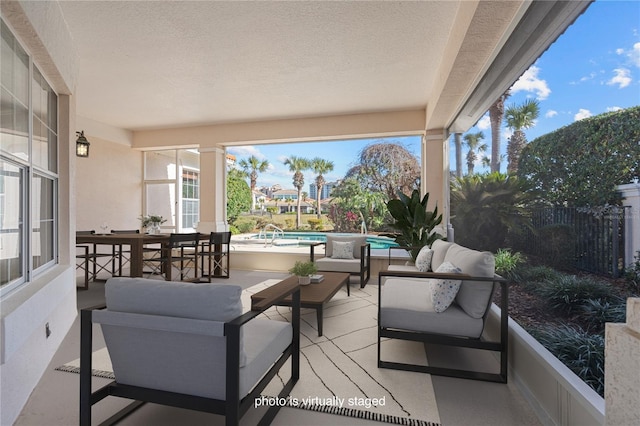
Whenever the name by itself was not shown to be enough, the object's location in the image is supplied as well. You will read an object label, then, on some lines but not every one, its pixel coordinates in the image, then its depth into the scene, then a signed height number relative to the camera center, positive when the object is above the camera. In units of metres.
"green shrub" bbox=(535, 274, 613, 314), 1.49 -0.42
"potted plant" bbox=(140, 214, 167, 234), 5.65 -0.24
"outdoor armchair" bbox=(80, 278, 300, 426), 1.39 -0.63
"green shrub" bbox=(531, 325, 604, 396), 1.52 -0.73
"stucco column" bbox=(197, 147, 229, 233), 6.49 +0.48
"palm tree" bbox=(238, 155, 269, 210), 13.02 +1.96
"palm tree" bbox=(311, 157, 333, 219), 8.87 +1.25
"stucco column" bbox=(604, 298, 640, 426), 0.77 -0.40
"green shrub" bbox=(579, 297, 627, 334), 1.37 -0.46
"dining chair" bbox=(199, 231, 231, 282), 5.53 -0.78
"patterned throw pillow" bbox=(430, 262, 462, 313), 2.27 -0.58
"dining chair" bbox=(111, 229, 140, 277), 5.36 -0.89
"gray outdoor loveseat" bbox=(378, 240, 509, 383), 2.14 -0.73
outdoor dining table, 4.73 -0.47
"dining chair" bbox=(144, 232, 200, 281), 5.02 -0.79
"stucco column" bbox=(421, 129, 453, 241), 5.33 +0.68
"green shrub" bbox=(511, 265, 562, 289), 1.96 -0.43
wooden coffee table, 2.69 -0.82
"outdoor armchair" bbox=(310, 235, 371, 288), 4.86 -0.73
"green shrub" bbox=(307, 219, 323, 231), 8.29 -0.32
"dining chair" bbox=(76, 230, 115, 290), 4.80 -0.88
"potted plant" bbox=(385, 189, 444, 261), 4.37 -0.11
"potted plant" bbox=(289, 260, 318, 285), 3.49 -0.66
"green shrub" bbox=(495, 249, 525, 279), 2.51 -0.41
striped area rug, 1.82 -1.15
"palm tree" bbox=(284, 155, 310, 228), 9.29 +1.45
